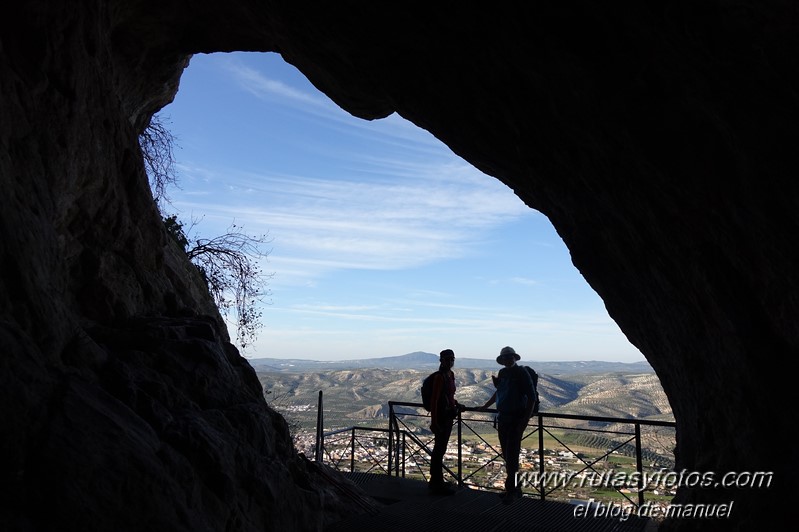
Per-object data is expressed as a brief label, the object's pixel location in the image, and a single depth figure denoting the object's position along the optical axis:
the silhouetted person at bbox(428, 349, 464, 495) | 7.89
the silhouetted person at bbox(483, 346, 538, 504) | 7.43
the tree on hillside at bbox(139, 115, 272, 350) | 12.83
